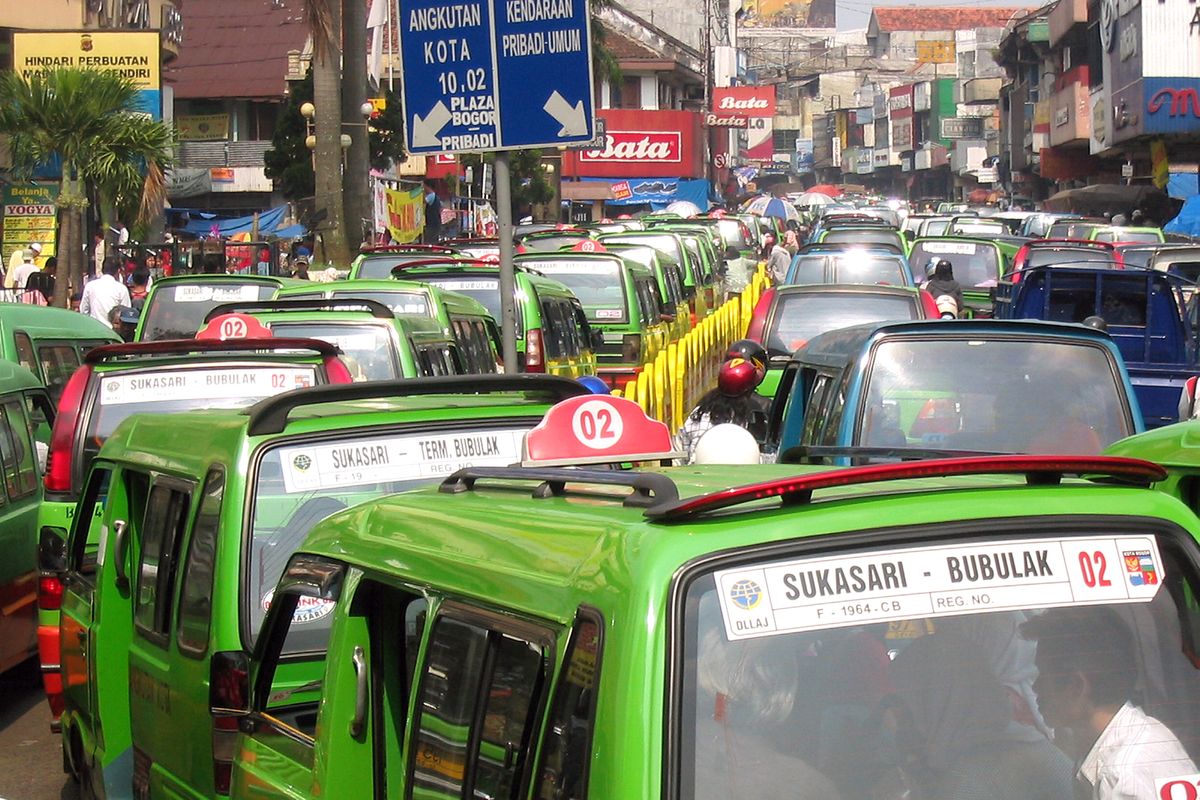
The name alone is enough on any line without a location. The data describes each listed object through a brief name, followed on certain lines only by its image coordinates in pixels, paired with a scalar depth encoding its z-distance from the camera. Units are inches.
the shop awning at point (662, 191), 3021.7
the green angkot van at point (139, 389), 315.3
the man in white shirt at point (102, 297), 818.8
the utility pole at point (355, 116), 1128.2
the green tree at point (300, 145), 1519.4
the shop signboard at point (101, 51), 1282.0
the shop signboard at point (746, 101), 3693.4
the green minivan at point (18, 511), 360.8
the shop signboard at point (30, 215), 1181.1
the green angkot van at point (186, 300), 619.5
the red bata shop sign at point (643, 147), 2989.7
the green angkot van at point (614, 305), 804.6
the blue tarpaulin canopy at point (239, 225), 1834.4
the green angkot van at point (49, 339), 505.4
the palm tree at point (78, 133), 1067.9
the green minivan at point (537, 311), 622.2
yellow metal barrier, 655.8
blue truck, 653.9
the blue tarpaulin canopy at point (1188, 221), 1722.4
